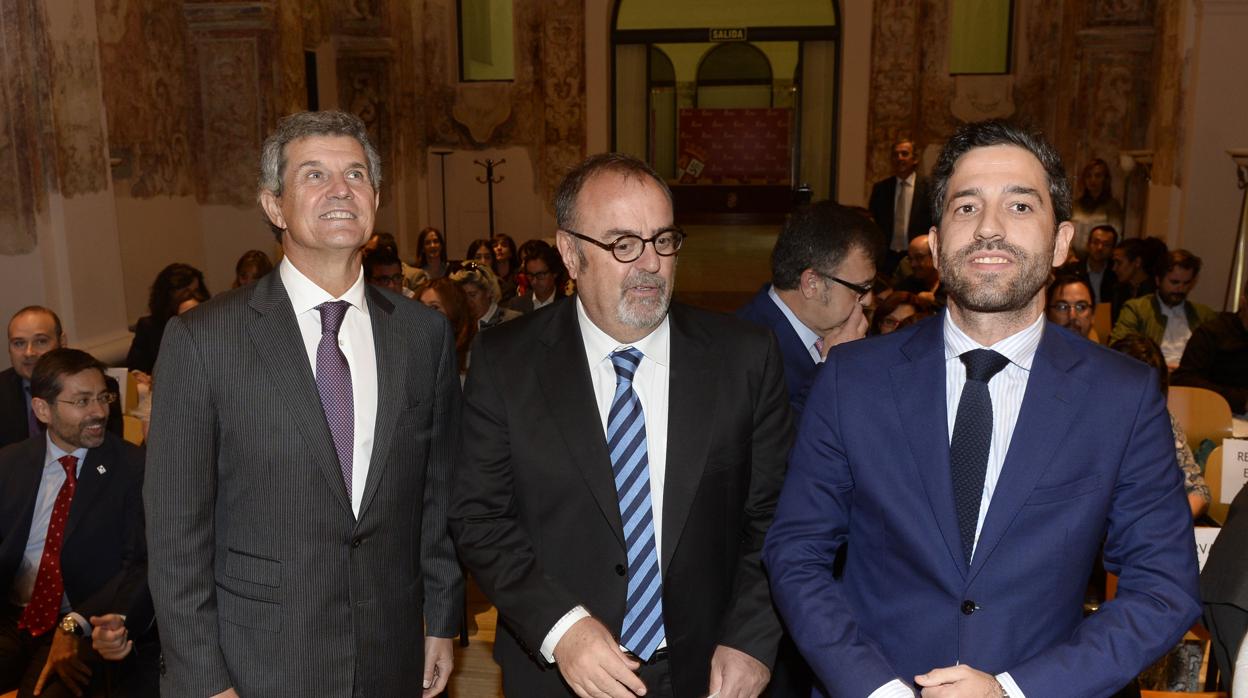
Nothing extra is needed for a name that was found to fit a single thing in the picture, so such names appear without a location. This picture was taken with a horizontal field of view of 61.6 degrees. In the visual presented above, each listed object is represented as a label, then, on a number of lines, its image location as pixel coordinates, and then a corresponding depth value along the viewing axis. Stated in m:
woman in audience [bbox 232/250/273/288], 7.09
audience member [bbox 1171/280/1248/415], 6.12
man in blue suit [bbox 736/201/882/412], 3.24
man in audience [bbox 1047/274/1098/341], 5.68
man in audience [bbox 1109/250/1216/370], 6.87
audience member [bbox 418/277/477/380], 5.38
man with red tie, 3.53
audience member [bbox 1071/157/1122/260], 10.19
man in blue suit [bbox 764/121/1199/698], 1.75
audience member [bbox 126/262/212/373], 6.35
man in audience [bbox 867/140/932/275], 10.02
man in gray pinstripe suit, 2.09
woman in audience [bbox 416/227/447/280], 10.33
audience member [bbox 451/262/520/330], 6.64
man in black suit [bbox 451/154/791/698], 2.12
